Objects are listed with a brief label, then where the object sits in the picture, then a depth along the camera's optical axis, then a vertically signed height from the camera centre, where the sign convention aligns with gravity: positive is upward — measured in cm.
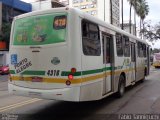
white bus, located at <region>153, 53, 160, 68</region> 5009 -48
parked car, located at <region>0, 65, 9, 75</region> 3847 -129
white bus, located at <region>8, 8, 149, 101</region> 834 +9
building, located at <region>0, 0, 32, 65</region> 4526 +691
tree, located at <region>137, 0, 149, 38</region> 6606 +1066
